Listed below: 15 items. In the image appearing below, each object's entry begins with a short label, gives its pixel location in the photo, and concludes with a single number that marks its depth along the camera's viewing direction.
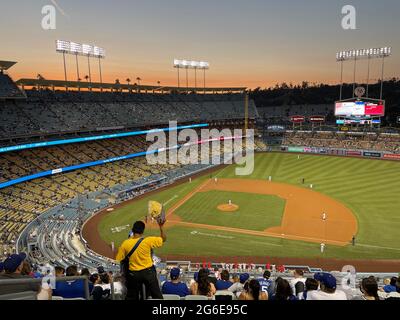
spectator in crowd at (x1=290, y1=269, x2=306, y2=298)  7.34
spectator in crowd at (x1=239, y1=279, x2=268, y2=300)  4.96
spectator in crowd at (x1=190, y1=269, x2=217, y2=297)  5.49
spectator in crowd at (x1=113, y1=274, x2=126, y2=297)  6.67
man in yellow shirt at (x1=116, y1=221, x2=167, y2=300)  5.28
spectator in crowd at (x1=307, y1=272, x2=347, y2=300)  4.86
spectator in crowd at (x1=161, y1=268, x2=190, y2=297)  5.99
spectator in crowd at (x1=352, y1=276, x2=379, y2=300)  4.92
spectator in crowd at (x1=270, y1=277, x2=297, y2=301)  5.25
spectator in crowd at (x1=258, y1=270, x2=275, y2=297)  6.86
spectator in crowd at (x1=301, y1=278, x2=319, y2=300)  6.34
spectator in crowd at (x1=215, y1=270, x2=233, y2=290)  7.83
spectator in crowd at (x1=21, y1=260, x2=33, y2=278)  7.41
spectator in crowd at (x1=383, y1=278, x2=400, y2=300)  6.12
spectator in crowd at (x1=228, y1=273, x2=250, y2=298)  7.31
